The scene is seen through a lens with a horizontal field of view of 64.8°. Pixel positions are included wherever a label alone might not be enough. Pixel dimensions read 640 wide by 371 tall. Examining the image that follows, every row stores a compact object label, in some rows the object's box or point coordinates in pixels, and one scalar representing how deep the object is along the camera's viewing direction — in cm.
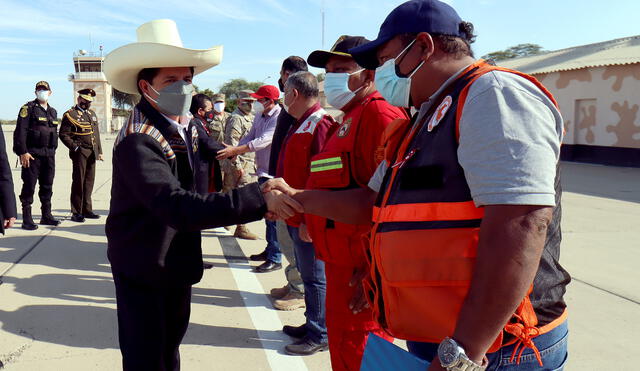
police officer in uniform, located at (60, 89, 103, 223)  848
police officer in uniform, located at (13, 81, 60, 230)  768
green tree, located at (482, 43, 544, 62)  5750
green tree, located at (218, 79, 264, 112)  8450
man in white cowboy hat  209
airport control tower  7012
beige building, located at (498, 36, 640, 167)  1797
